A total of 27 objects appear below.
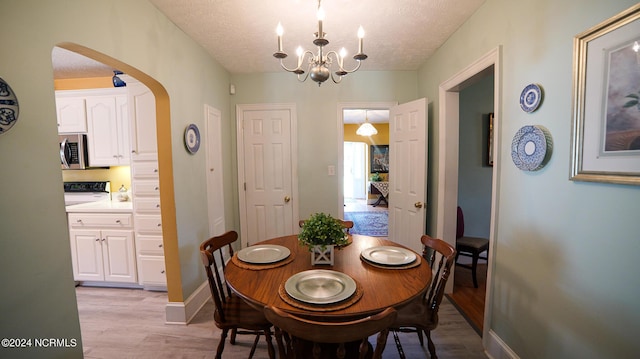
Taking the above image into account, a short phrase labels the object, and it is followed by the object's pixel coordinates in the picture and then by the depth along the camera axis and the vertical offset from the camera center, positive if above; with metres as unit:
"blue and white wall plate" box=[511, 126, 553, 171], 1.29 +0.08
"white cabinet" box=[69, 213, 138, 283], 2.57 -0.86
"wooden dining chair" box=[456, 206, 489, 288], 2.62 -0.91
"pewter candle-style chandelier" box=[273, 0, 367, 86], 1.48 +0.61
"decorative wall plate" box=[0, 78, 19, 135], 0.93 +0.24
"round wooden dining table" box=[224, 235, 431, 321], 1.06 -0.63
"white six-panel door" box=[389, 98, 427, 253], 2.61 -0.11
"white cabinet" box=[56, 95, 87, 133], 2.73 +0.64
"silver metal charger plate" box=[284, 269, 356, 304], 1.11 -0.61
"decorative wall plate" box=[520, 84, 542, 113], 1.32 +0.36
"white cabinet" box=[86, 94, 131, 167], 2.70 +0.42
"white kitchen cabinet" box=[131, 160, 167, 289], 2.47 -0.57
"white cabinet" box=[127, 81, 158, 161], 2.39 +0.45
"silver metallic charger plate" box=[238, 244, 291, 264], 1.53 -0.60
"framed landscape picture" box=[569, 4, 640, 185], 0.92 +0.24
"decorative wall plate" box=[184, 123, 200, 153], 2.19 +0.26
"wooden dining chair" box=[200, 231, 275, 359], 1.45 -0.94
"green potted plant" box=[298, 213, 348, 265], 1.43 -0.43
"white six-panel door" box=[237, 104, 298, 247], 3.17 -0.08
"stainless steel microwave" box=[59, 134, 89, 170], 2.79 +0.19
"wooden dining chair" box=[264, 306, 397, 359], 0.87 -0.60
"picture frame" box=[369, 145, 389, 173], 7.86 +0.17
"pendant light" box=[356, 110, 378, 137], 5.80 +0.81
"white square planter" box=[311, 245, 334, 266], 1.46 -0.56
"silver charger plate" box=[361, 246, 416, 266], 1.48 -0.60
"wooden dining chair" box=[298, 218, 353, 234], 2.22 -0.56
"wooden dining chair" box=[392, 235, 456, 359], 1.44 -0.94
